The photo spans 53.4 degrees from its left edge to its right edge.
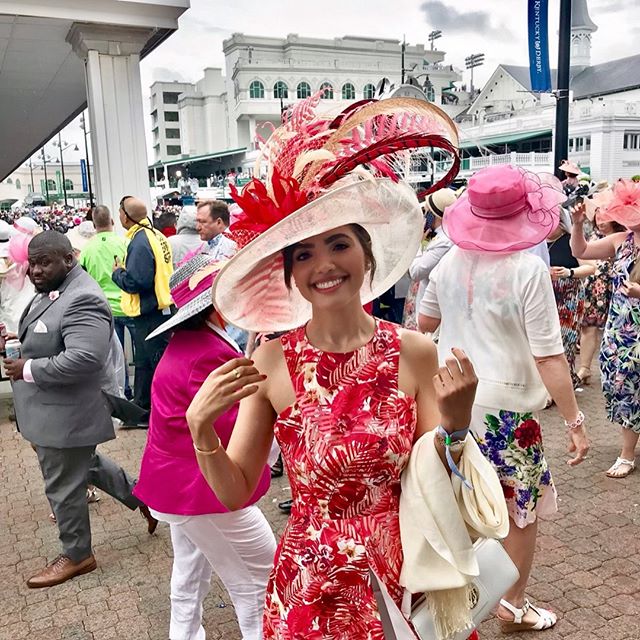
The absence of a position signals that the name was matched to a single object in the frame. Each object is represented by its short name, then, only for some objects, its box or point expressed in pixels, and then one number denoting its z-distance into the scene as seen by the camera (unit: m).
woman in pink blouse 2.52
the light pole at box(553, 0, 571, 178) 8.48
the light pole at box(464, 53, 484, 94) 68.94
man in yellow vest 5.95
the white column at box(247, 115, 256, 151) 77.71
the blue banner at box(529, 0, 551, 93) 10.30
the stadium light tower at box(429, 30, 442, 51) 67.30
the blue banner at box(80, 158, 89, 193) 50.47
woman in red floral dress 1.67
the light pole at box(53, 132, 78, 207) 48.16
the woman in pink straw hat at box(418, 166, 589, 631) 2.68
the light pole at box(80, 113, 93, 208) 28.34
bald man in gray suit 3.36
